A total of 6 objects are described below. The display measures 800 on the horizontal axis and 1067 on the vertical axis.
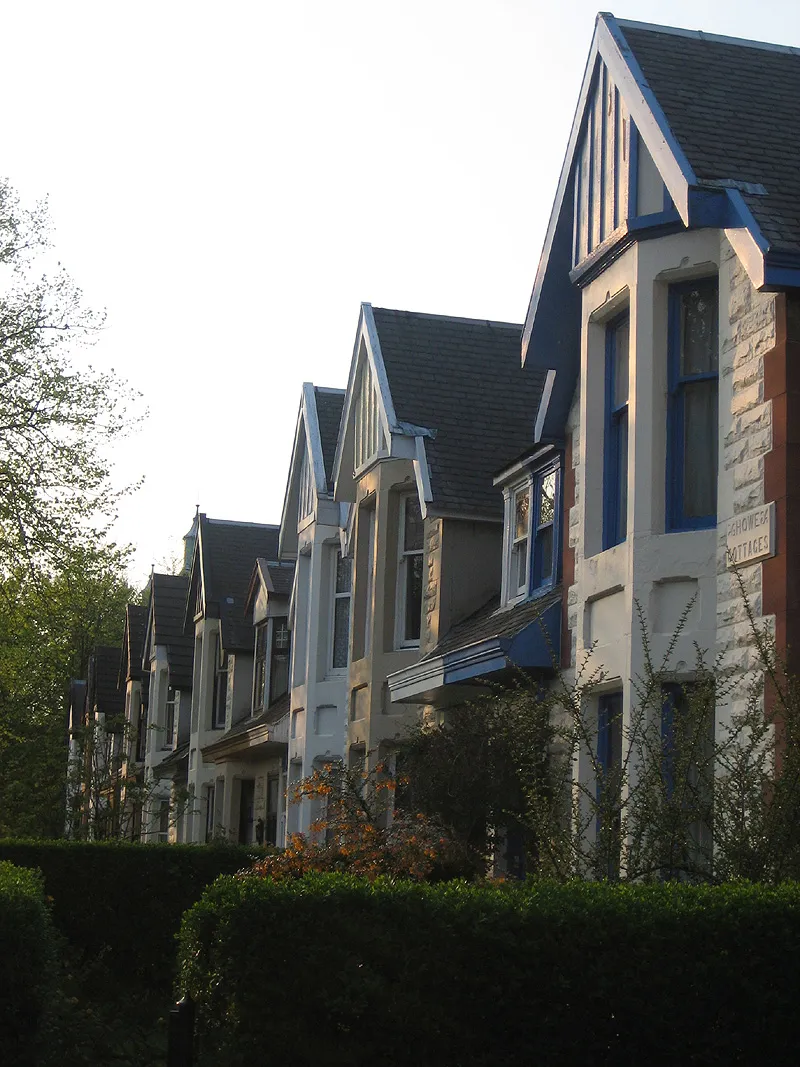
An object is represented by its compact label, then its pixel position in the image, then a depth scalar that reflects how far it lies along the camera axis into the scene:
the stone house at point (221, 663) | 33.69
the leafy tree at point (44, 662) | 29.53
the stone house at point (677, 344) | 11.27
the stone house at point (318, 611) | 24.88
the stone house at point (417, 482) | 20.00
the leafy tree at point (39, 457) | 28.12
